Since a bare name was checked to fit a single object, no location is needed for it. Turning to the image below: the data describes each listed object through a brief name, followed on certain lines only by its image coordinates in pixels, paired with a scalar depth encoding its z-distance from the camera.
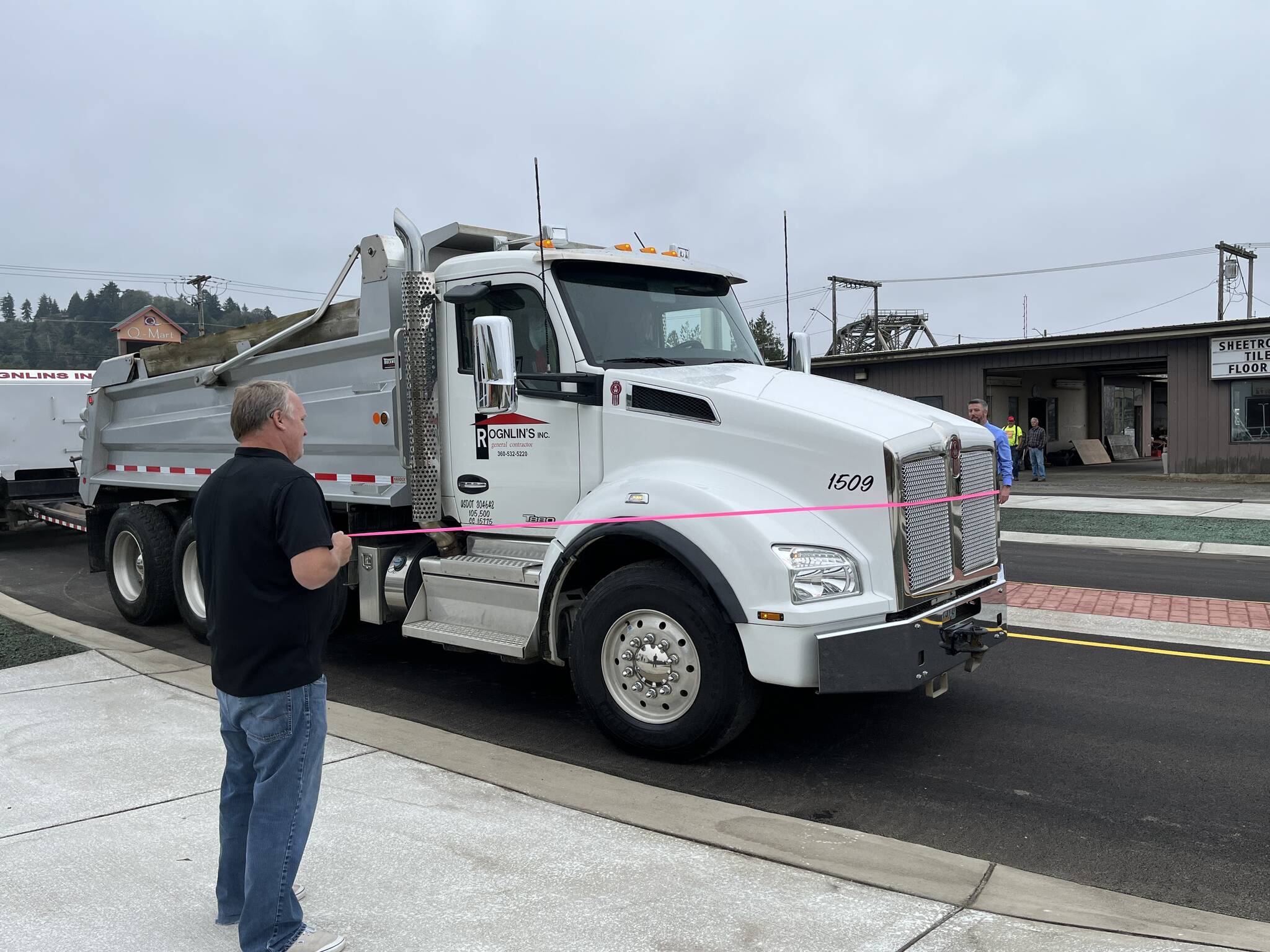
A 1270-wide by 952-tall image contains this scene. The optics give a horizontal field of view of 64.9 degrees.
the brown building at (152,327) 55.91
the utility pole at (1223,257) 35.38
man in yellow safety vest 23.16
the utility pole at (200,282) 47.47
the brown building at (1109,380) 24.45
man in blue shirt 9.76
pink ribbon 4.75
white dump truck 4.74
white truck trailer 13.86
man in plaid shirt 26.86
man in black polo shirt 3.03
